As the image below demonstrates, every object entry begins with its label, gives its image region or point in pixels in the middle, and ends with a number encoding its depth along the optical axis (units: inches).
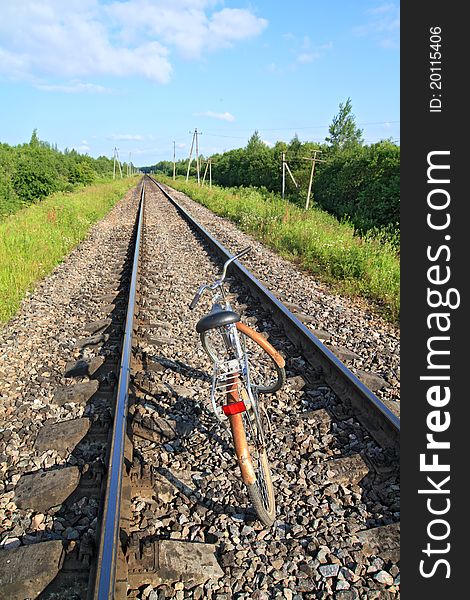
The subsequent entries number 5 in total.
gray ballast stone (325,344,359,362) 196.9
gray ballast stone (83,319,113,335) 232.1
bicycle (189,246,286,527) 104.0
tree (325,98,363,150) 2256.4
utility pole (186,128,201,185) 1877.7
